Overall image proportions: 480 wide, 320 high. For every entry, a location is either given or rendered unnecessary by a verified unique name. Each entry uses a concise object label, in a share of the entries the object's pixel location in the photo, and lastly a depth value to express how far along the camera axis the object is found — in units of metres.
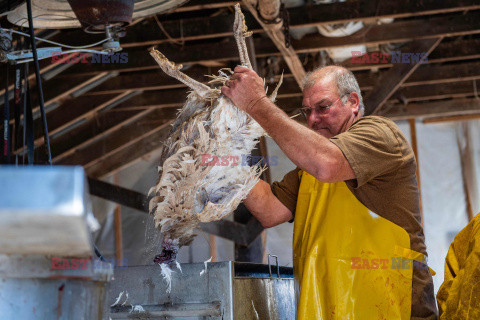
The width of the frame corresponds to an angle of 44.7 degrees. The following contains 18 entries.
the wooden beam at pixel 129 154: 7.16
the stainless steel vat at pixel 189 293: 1.84
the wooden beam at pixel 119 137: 6.78
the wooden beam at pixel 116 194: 6.20
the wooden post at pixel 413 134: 7.15
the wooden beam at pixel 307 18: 4.15
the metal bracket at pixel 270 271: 2.29
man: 1.86
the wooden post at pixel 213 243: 7.32
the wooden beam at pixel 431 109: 6.78
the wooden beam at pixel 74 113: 5.88
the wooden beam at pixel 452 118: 7.06
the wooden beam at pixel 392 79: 4.62
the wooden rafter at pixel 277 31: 3.48
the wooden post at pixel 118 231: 7.59
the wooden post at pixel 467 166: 6.91
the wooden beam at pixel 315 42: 4.49
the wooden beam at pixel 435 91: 6.32
